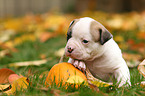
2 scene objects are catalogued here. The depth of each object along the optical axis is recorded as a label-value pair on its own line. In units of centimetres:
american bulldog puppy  320
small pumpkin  311
